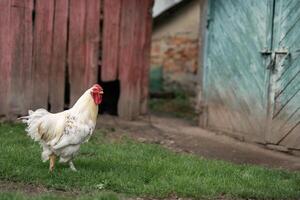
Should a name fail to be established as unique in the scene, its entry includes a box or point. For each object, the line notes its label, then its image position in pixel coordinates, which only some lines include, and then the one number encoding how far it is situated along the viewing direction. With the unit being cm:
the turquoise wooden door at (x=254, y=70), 1034
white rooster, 748
